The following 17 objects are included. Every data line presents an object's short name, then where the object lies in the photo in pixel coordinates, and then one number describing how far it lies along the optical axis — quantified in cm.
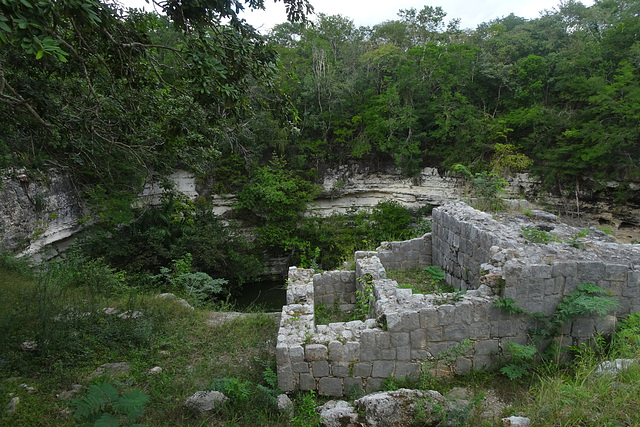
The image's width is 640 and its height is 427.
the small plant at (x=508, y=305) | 426
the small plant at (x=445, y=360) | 420
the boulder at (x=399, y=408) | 318
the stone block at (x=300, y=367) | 413
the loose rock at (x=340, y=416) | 328
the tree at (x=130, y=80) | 332
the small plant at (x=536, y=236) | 519
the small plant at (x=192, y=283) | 745
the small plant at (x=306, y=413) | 341
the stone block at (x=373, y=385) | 420
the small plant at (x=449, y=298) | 444
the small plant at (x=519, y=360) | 400
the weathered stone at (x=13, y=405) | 329
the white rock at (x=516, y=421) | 282
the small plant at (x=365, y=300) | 529
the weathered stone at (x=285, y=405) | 366
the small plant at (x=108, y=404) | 292
